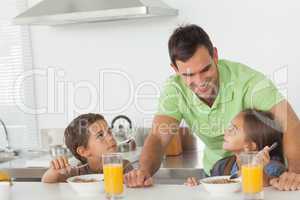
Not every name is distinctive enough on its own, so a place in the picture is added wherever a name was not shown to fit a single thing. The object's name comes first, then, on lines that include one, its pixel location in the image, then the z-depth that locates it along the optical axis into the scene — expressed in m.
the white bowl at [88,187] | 2.59
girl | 2.88
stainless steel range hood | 3.97
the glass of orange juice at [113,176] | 2.50
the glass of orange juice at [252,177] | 2.39
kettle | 4.16
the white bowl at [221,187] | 2.47
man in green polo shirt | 2.88
